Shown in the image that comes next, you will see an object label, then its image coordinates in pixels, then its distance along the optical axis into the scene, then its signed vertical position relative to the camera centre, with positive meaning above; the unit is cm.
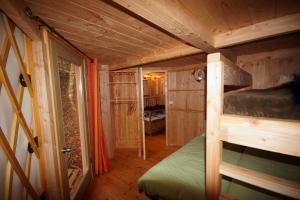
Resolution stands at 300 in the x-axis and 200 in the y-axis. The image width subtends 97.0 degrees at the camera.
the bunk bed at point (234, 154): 73 -52
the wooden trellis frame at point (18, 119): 89 -20
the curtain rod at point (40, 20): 98 +63
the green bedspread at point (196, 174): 123 -90
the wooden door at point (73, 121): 146 -42
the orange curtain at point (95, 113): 236 -36
